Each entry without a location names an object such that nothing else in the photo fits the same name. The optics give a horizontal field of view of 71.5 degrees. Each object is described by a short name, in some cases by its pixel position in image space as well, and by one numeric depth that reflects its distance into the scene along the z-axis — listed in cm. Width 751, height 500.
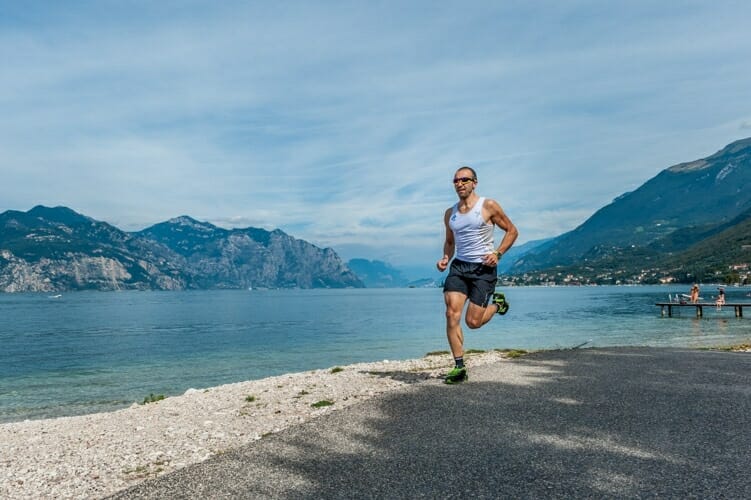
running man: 947
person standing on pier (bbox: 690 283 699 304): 6303
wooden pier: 5764
